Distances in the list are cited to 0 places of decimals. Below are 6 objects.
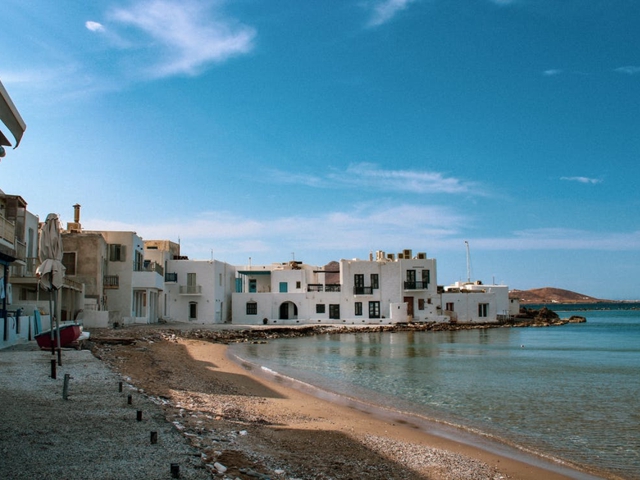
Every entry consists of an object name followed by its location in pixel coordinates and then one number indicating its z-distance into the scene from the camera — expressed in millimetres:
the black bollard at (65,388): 9852
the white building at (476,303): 60719
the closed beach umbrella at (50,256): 13797
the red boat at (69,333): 19062
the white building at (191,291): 50094
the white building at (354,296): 55281
